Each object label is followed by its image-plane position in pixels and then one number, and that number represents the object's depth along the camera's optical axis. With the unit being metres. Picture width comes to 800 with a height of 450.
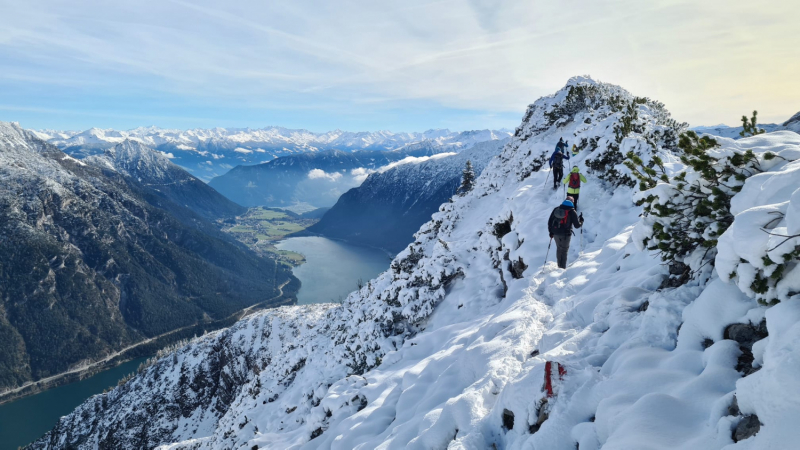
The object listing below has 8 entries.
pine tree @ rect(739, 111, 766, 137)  7.43
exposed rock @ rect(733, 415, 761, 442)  3.65
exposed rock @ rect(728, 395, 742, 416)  4.11
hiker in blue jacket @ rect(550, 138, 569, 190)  21.14
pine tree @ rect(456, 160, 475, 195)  56.03
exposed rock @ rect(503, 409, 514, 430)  7.06
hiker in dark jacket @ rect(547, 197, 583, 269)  13.02
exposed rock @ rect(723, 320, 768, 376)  4.84
